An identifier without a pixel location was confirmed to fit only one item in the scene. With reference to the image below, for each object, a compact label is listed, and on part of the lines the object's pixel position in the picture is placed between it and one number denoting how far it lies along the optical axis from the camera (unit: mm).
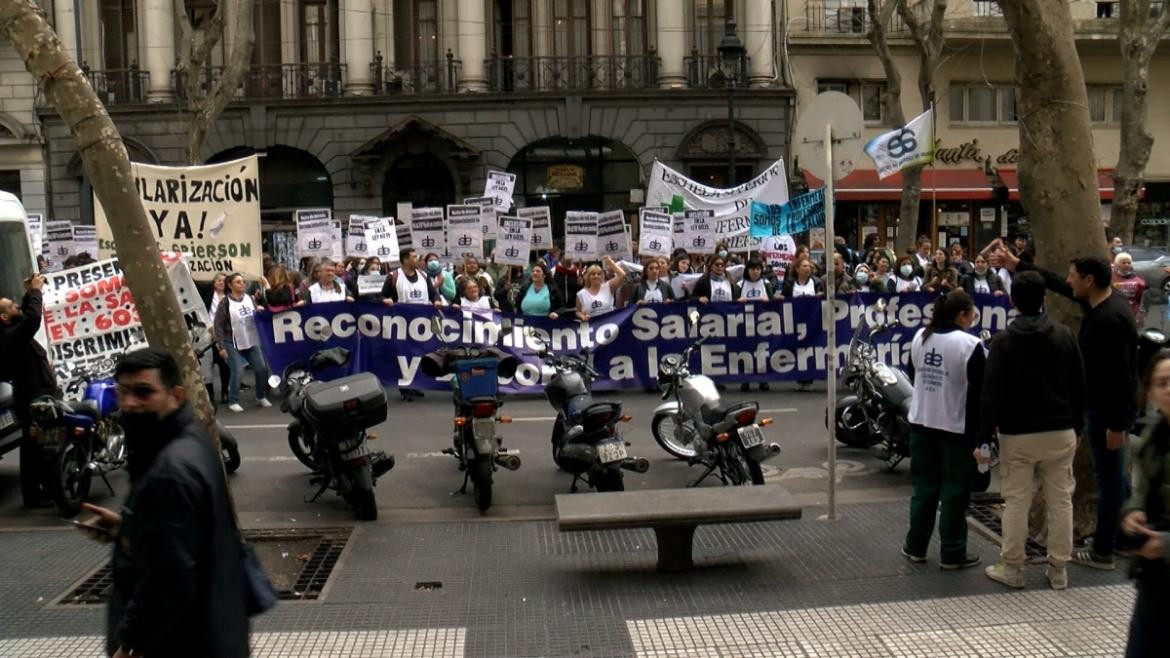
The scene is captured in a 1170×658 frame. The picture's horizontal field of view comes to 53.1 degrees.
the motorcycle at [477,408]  8742
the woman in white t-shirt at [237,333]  13820
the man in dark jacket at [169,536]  3514
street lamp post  24250
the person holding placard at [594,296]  14258
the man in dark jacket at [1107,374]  6703
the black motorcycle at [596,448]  8625
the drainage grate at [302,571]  6852
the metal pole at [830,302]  8000
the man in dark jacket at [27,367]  8891
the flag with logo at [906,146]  16219
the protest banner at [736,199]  19938
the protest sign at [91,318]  11031
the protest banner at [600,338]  14078
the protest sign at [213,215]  11734
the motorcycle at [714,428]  8805
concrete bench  6887
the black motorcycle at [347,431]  8281
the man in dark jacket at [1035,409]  6457
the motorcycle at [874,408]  9906
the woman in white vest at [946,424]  6938
